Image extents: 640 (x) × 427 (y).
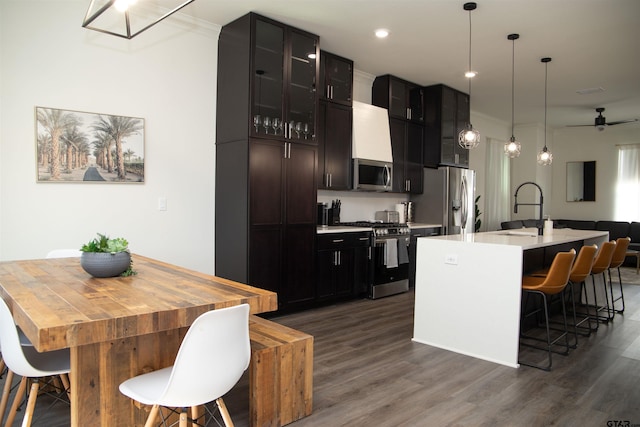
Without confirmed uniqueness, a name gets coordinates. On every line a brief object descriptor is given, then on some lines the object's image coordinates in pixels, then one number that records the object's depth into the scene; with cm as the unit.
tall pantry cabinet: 416
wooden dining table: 152
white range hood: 545
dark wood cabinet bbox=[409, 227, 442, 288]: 595
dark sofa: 790
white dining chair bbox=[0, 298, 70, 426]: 176
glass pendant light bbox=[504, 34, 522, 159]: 524
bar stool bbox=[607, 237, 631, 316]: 461
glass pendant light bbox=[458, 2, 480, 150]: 452
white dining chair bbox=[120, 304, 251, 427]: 158
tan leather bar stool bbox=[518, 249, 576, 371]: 322
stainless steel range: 535
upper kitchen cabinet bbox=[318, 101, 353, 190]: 510
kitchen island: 323
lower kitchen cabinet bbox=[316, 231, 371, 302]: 482
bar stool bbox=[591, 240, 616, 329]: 419
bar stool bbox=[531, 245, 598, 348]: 365
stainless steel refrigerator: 641
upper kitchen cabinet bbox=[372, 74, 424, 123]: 605
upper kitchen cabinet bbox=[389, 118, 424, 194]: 613
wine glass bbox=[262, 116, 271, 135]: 426
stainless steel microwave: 543
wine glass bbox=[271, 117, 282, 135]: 434
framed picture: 344
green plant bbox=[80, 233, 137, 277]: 226
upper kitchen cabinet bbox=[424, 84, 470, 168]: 641
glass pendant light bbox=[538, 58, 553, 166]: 592
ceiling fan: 804
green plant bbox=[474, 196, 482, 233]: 805
